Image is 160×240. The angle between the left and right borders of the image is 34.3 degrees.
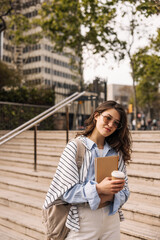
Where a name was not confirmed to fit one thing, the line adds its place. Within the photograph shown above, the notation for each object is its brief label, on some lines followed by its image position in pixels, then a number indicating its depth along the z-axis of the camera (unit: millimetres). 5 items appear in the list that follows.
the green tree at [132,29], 11489
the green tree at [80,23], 11789
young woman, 1519
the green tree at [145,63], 12843
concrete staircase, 3084
